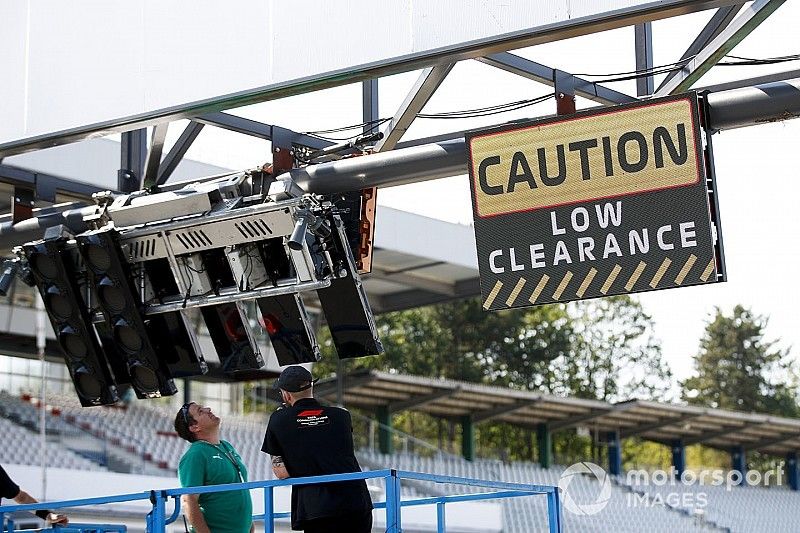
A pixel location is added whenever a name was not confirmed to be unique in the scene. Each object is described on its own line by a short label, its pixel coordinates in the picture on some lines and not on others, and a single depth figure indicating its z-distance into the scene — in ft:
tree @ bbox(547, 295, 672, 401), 189.98
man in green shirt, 25.14
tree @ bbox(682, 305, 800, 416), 211.00
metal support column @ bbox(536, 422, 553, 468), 123.54
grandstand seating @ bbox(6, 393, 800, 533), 81.61
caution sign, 24.73
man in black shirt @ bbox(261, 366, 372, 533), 23.77
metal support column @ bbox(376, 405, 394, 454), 106.11
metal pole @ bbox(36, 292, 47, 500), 79.46
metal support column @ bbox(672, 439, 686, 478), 136.54
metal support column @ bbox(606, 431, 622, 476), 125.70
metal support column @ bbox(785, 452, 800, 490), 146.10
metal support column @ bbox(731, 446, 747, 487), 141.55
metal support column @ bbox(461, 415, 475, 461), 116.26
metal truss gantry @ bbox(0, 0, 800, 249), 25.68
